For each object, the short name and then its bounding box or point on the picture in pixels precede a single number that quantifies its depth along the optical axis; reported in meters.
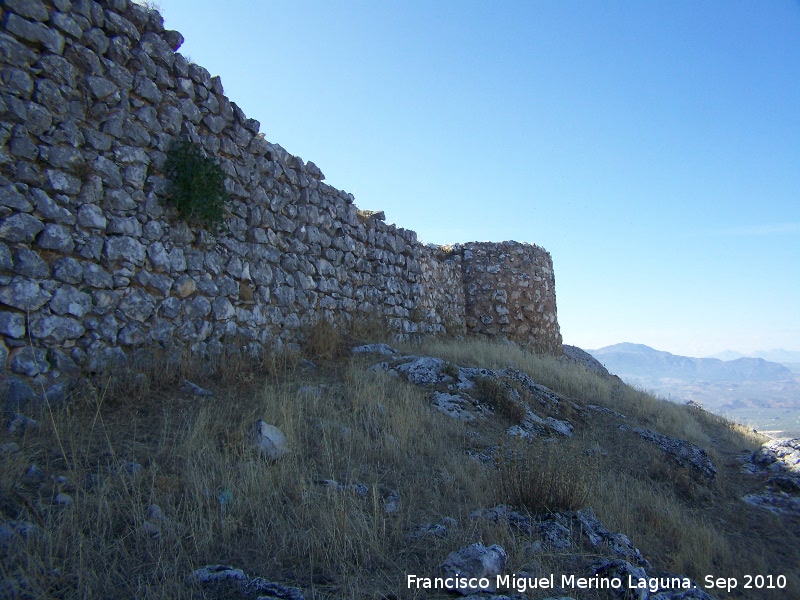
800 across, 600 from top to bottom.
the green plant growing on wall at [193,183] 6.60
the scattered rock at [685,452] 7.17
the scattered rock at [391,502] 4.04
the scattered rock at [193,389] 6.05
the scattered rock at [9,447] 4.00
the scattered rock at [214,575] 3.01
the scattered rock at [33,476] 3.81
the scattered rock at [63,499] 3.58
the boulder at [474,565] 3.12
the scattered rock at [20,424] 4.39
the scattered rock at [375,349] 9.09
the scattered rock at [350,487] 4.22
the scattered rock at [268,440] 4.73
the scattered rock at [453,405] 6.78
